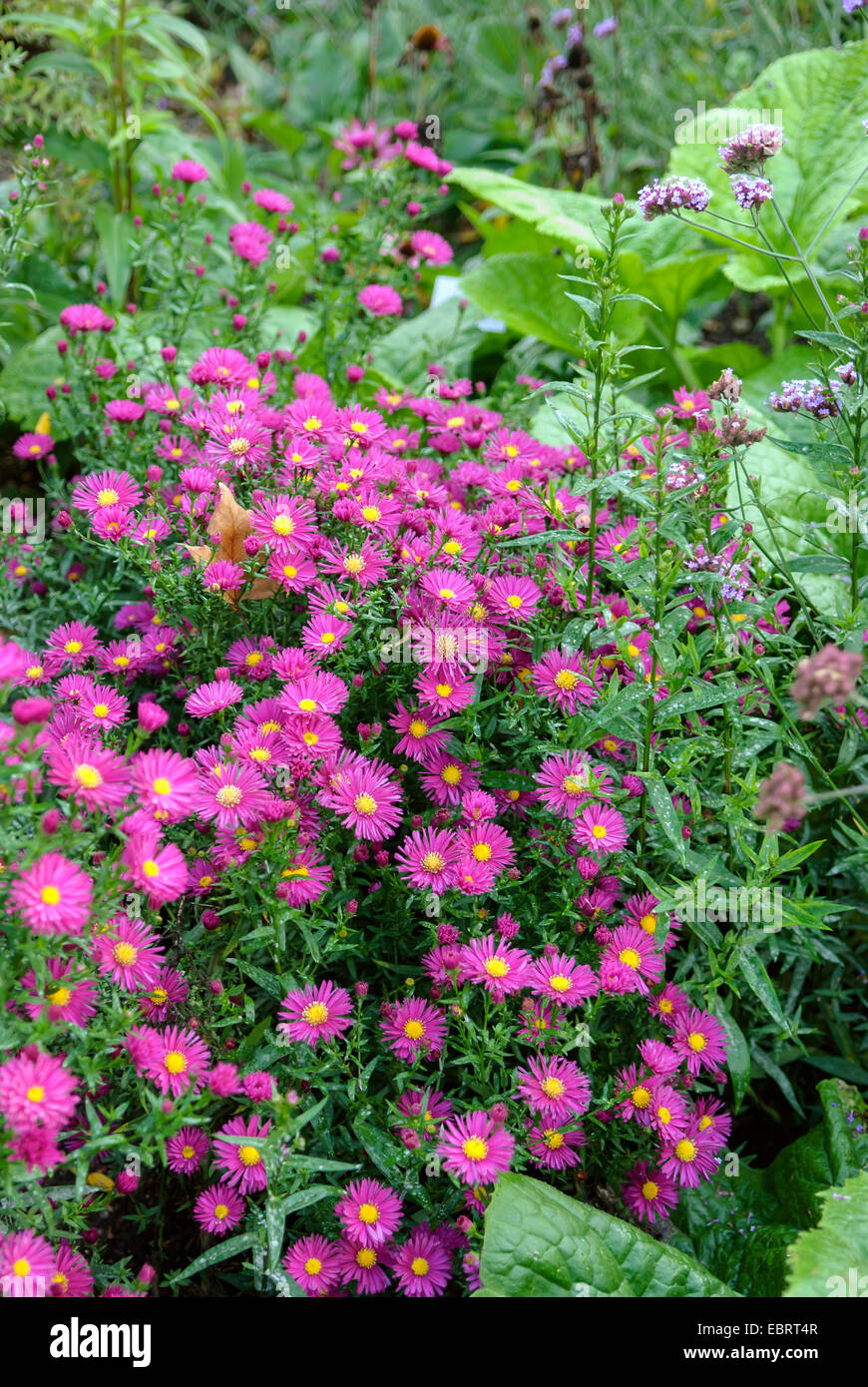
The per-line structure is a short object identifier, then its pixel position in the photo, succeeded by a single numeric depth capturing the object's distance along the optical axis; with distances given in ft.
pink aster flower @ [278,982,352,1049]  3.44
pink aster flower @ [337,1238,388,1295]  3.41
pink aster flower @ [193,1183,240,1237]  3.43
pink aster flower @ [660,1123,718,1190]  3.57
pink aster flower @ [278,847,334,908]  3.45
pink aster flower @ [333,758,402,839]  3.52
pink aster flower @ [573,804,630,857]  3.54
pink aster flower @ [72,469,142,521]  3.83
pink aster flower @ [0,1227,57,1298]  3.20
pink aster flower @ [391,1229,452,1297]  3.42
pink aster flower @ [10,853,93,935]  3.12
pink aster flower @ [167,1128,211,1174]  3.46
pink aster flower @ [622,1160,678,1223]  3.62
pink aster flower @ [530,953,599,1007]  3.48
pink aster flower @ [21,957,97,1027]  3.26
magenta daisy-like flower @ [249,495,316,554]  3.69
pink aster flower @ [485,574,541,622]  3.71
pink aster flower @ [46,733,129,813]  3.24
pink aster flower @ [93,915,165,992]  3.36
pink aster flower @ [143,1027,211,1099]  3.34
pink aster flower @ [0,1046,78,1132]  3.11
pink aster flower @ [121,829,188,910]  3.24
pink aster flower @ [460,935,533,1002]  3.45
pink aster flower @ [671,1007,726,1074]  3.59
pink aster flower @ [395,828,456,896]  3.50
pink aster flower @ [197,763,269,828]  3.44
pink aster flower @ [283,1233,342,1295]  3.41
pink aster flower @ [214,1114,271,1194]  3.37
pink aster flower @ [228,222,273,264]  4.40
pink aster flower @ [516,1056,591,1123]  3.45
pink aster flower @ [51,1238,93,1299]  3.33
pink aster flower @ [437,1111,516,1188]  3.34
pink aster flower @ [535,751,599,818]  3.54
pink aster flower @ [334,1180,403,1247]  3.41
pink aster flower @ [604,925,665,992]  3.55
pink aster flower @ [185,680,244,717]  3.60
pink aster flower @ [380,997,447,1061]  3.48
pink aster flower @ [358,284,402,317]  4.49
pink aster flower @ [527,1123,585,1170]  3.48
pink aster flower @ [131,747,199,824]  3.26
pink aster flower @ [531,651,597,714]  3.62
